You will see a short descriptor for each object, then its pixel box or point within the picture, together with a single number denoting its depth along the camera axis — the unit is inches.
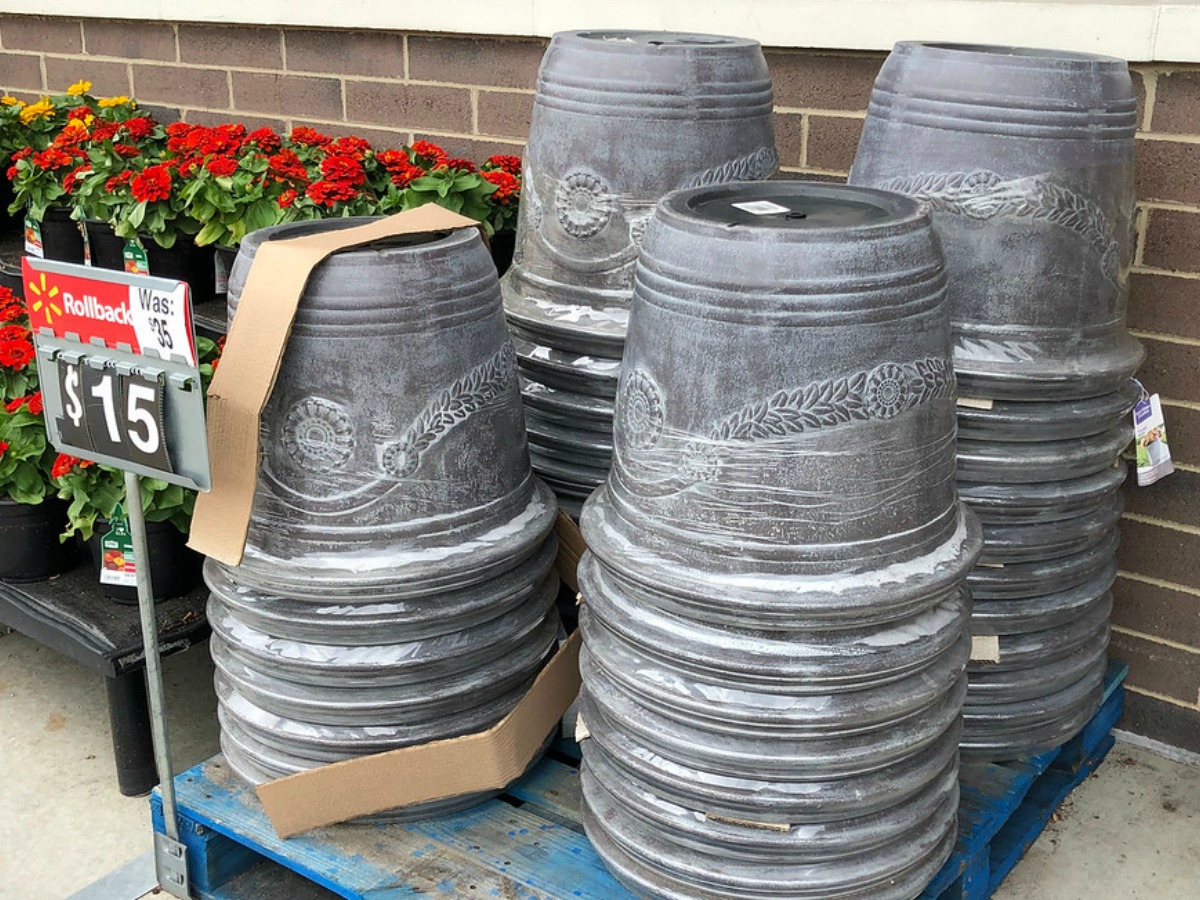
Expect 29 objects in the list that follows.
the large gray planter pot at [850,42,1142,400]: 89.0
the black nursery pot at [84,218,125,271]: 156.3
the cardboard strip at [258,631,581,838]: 90.8
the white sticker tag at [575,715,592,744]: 88.1
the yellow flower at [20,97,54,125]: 188.9
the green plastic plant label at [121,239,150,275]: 150.6
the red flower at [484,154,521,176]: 152.9
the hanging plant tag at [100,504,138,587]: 119.5
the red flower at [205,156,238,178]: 144.6
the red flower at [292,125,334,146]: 163.0
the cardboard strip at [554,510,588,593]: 104.5
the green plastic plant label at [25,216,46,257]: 165.0
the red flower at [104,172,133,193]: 152.9
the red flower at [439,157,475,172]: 150.2
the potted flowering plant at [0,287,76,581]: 124.3
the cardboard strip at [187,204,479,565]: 81.4
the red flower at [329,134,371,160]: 149.9
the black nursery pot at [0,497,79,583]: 126.1
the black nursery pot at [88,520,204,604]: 121.7
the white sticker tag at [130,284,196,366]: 81.1
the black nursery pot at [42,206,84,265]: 165.3
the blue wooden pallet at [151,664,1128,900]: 88.9
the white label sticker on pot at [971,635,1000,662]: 99.1
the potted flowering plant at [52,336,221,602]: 117.5
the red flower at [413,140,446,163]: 153.4
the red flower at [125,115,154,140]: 177.9
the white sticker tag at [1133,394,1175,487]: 109.5
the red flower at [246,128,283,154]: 160.7
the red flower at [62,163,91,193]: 157.8
